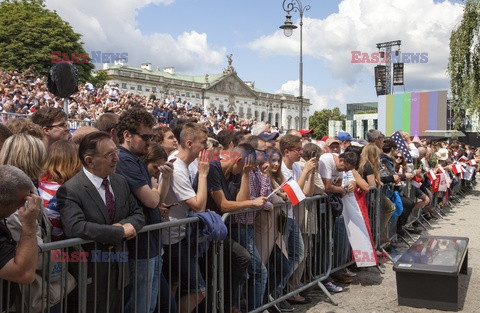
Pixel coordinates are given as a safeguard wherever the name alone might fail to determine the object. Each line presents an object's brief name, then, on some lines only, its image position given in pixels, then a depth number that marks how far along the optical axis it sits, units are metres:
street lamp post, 17.19
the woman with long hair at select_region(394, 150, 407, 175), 9.61
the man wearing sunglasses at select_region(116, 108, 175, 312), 3.51
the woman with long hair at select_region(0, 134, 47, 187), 3.07
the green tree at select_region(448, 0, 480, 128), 17.11
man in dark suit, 3.05
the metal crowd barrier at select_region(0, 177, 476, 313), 2.94
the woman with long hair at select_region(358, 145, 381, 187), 7.43
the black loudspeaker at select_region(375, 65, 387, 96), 46.53
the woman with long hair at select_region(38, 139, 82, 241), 3.17
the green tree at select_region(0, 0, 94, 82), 46.34
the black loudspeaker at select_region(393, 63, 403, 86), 48.72
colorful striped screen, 38.06
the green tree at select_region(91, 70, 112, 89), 54.22
